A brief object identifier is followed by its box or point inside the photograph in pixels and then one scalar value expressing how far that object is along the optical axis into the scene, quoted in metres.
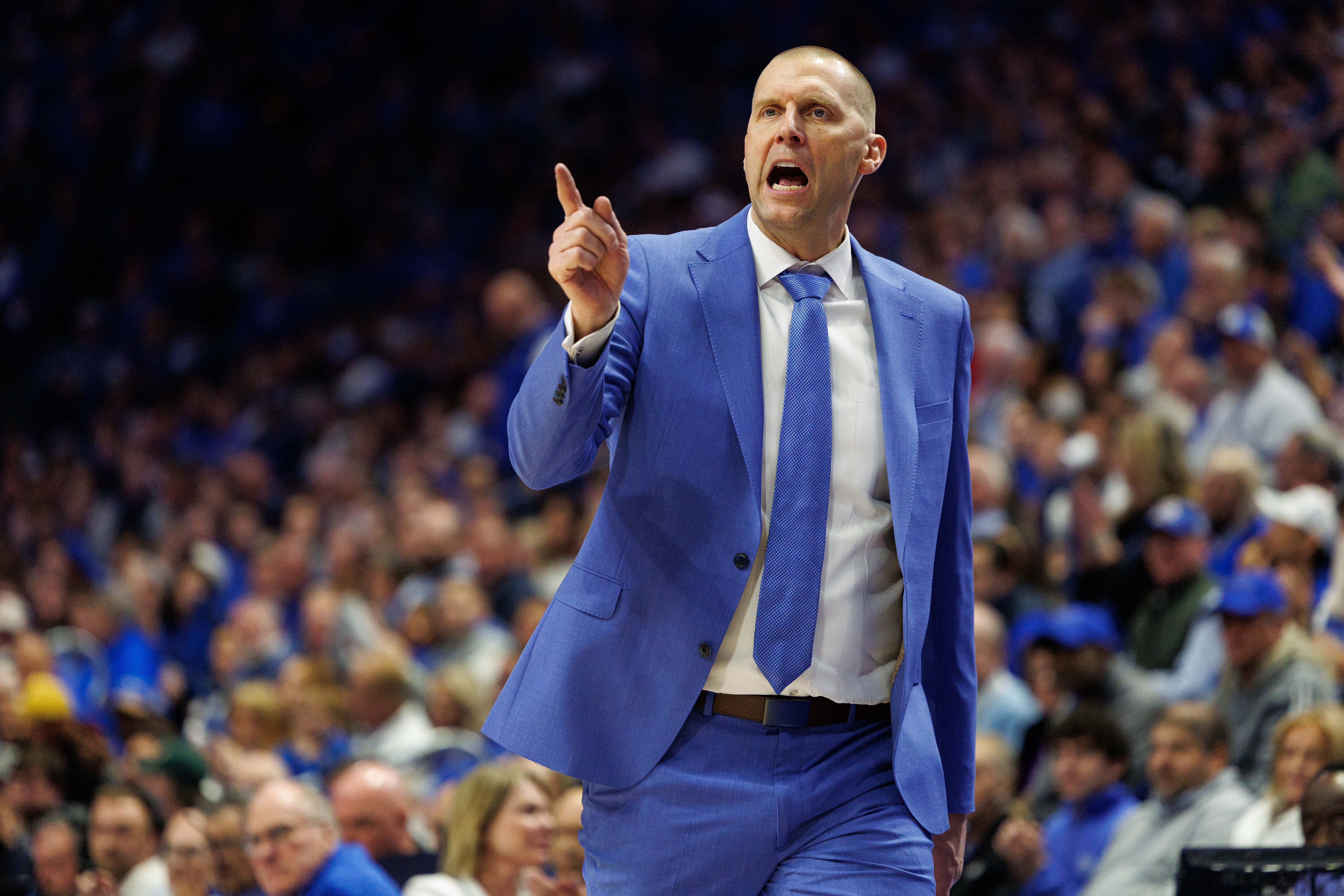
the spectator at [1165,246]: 16.83
